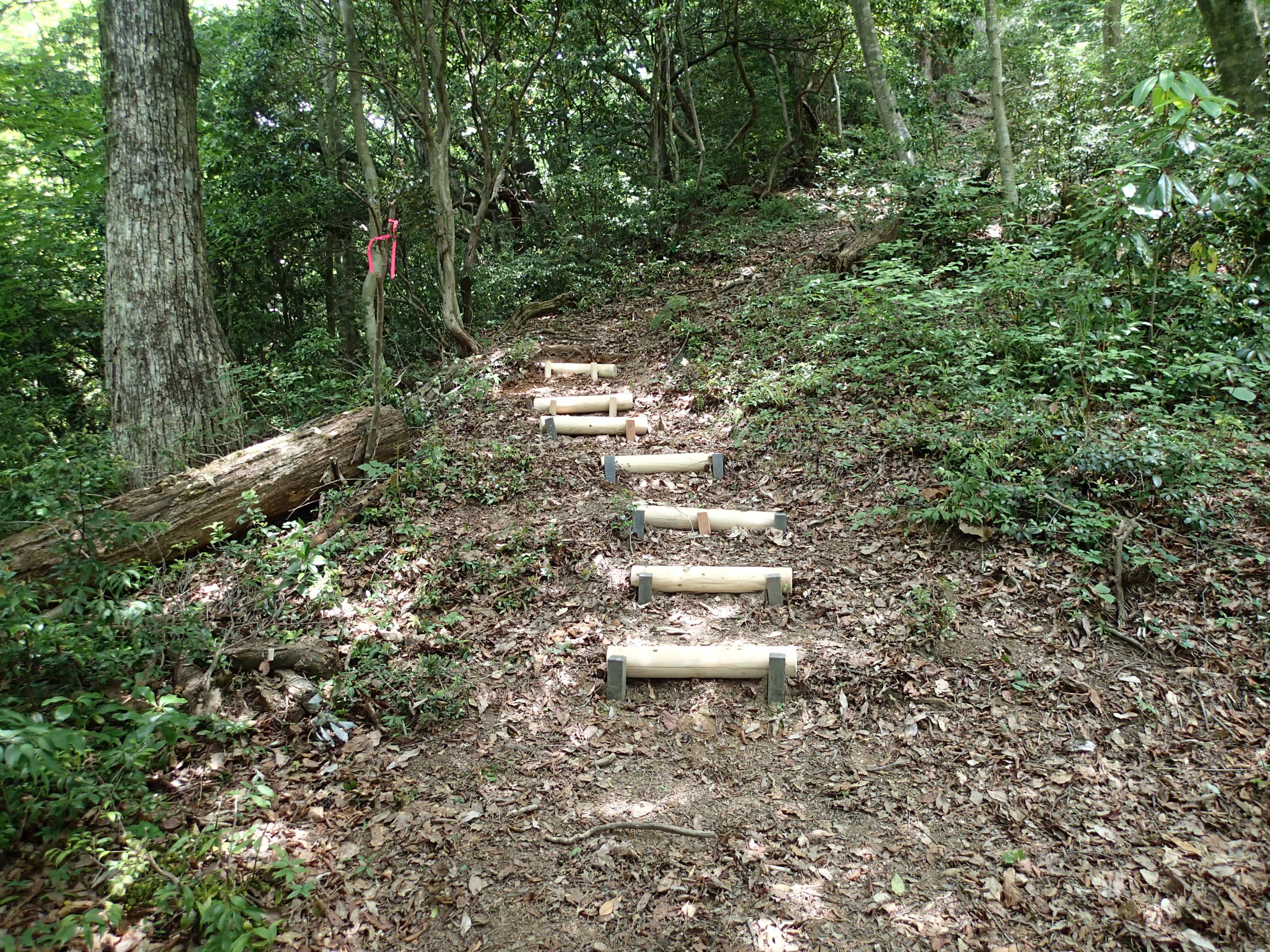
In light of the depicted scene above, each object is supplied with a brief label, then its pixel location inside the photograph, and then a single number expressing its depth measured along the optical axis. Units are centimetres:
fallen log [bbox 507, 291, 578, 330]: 1030
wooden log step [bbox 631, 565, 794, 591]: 466
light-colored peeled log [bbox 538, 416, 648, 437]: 704
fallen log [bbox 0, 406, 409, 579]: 385
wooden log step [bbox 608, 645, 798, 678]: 395
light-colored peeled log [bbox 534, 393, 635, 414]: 743
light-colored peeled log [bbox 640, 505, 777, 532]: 534
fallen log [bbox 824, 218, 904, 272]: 947
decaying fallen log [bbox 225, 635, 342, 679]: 373
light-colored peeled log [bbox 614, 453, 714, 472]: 614
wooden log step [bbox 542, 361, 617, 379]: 848
